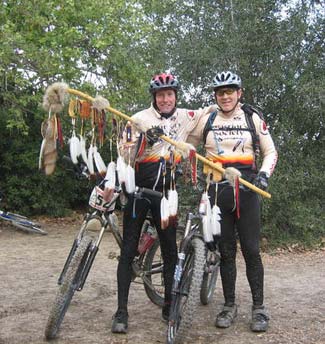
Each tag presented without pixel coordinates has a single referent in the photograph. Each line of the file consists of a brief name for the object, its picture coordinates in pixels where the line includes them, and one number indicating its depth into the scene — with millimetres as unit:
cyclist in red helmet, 3684
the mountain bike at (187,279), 3424
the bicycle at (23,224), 9102
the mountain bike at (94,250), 3537
